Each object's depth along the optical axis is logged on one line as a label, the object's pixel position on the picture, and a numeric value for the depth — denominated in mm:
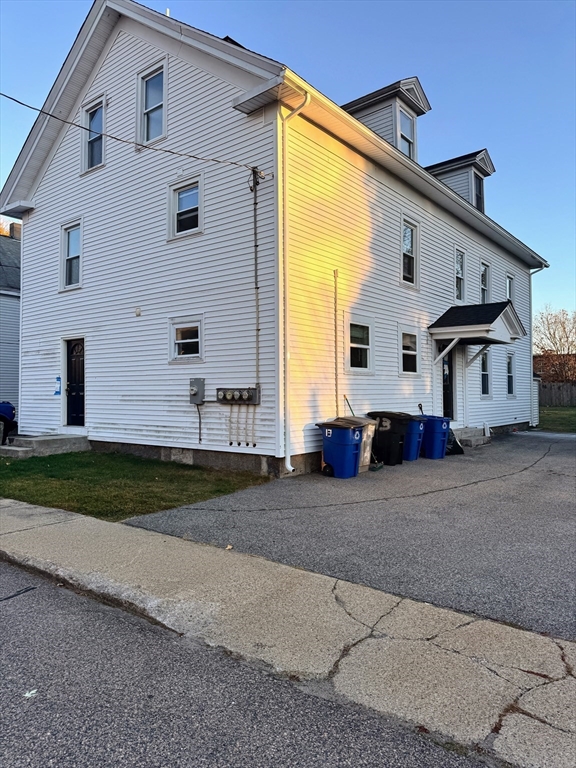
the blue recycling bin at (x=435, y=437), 11727
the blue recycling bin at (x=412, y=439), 11148
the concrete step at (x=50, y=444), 11562
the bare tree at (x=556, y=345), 37938
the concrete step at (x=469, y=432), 14525
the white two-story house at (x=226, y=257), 9227
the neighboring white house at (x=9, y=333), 20781
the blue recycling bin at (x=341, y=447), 9023
